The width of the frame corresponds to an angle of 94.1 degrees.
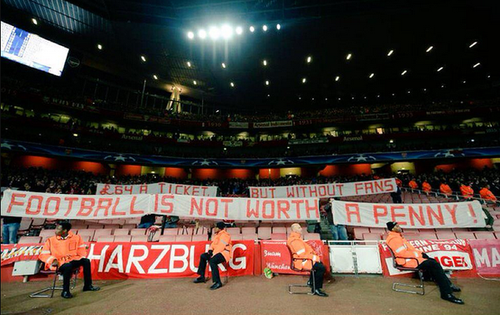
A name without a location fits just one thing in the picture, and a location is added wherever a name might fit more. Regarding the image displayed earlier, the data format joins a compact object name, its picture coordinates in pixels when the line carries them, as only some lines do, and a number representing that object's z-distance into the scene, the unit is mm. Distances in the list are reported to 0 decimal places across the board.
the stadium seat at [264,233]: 8688
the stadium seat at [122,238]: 8259
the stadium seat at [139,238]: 8211
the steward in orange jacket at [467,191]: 13797
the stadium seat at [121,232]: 9091
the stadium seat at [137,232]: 9288
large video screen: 19000
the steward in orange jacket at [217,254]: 6363
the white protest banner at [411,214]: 8844
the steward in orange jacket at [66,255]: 5754
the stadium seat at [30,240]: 7573
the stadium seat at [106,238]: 8230
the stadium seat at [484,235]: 8086
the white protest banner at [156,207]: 8797
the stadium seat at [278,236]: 8581
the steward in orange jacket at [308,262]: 5836
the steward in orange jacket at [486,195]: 12438
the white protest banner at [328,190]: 14852
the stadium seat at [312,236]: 8359
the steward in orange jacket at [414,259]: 5453
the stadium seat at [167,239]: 7957
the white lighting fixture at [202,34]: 19275
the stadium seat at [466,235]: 8082
